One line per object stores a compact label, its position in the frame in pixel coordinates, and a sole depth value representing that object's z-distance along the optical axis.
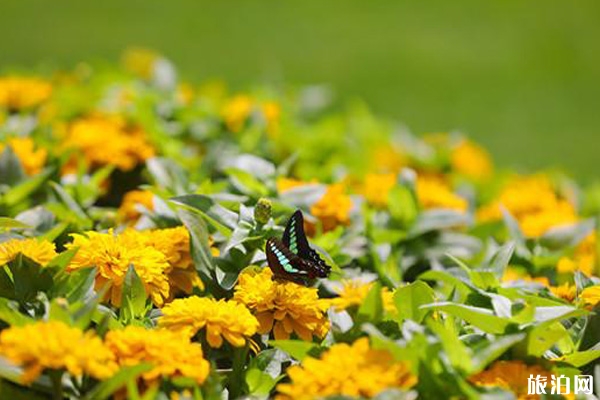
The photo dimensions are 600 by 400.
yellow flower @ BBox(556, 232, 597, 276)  5.15
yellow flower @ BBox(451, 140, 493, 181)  7.36
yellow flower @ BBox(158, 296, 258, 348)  3.66
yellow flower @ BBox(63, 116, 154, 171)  5.79
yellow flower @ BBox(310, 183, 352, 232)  5.14
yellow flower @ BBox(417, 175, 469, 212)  6.01
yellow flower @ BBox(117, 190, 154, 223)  5.09
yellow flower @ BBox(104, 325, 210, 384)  3.39
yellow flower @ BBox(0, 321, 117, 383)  3.19
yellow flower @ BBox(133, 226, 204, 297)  4.30
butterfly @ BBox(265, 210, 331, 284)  3.96
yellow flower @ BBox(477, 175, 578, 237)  6.00
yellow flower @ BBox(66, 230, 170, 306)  3.97
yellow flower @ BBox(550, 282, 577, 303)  4.57
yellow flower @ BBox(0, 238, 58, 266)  3.92
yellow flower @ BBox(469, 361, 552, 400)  3.60
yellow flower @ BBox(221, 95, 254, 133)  6.88
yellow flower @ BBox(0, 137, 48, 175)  5.45
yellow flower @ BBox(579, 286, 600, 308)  4.16
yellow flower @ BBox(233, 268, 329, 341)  3.92
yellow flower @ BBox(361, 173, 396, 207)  5.93
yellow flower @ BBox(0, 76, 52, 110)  6.78
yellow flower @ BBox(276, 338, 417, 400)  3.32
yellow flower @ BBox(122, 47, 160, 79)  8.17
